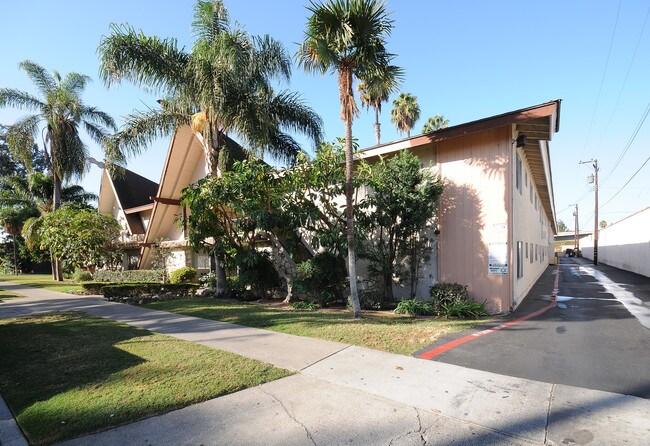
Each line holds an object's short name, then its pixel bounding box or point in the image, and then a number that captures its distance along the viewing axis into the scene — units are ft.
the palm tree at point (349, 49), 25.43
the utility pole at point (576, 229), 212.02
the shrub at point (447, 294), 30.22
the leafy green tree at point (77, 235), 64.64
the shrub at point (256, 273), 38.68
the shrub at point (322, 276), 35.37
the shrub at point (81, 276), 75.41
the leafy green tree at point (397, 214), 31.63
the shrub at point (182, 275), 59.26
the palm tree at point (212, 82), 38.63
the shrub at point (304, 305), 34.34
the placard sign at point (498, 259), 30.07
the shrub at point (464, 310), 28.76
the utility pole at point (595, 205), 110.41
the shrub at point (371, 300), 33.35
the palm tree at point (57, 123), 66.23
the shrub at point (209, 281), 49.67
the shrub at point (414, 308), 30.27
